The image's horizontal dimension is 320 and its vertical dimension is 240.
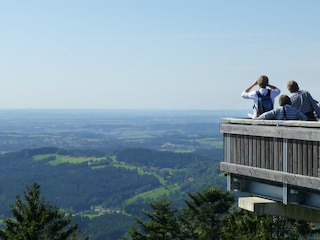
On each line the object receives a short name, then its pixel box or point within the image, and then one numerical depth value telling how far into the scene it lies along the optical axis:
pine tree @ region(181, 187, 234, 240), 34.69
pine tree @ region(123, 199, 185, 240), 32.91
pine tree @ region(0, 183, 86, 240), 23.39
